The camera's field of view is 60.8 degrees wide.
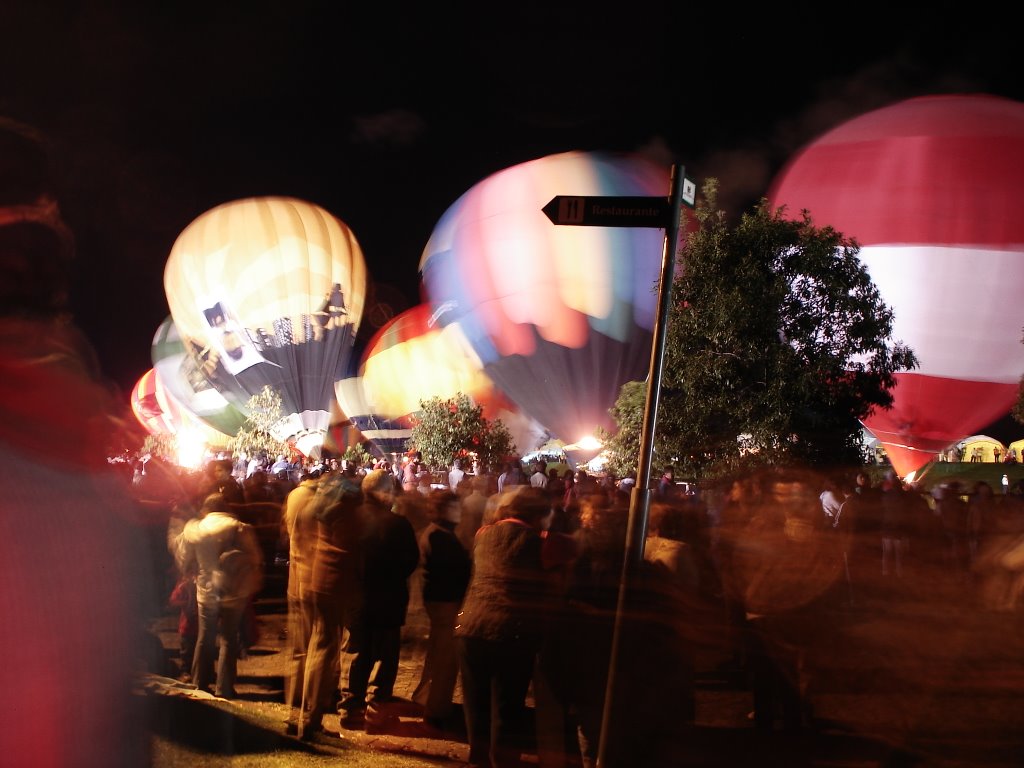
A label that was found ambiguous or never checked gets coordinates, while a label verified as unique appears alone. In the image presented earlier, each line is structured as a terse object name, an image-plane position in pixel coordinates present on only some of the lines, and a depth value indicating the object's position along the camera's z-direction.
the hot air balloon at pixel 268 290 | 37.69
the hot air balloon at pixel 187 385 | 55.06
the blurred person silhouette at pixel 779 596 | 5.84
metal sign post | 4.01
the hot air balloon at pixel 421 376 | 45.34
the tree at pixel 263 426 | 42.38
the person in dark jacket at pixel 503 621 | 4.65
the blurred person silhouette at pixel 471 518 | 7.56
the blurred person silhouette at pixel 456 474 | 16.70
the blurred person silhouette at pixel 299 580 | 5.72
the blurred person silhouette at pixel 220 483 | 7.33
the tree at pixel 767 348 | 14.03
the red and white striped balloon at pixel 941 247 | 23.69
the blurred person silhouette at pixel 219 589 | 6.25
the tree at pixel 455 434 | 42.81
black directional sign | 4.08
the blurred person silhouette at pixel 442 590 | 5.94
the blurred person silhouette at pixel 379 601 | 5.89
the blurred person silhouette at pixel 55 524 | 1.30
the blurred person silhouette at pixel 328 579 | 5.53
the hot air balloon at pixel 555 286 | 31.42
